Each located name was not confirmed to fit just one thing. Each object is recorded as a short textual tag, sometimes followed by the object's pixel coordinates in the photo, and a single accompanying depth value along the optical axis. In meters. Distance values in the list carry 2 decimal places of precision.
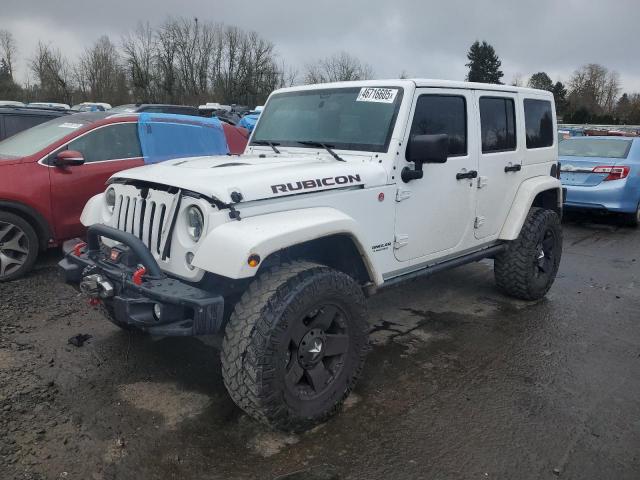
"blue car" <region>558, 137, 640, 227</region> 8.55
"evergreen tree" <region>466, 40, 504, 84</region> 56.20
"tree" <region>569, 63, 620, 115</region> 56.55
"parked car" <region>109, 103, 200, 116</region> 16.61
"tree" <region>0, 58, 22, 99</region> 36.71
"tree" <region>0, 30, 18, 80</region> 46.91
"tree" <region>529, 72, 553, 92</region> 60.03
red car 5.24
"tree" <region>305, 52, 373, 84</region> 49.25
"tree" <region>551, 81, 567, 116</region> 53.93
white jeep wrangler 2.70
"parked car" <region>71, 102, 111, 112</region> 19.92
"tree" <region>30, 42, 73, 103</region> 41.71
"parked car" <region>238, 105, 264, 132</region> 15.26
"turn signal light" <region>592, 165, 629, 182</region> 8.55
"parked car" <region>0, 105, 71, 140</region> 7.64
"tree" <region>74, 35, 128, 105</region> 44.62
